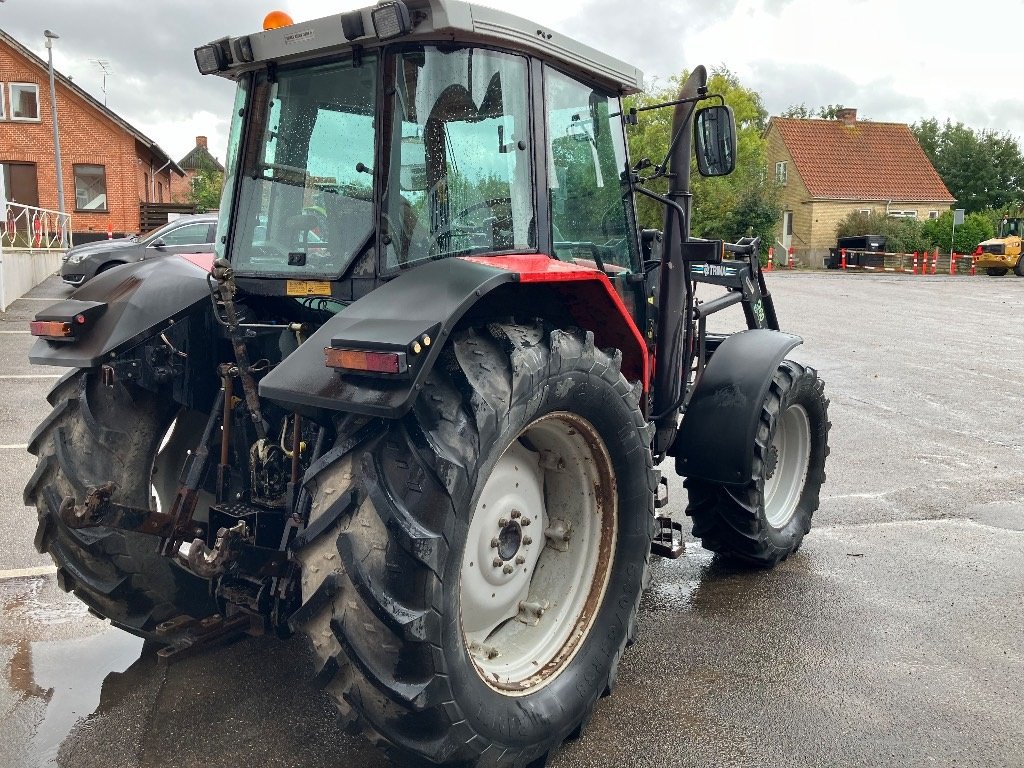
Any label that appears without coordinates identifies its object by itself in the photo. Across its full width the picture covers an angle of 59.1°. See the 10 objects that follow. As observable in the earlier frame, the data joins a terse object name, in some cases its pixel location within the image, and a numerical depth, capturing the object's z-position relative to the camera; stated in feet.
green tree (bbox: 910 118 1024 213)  205.98
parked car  52.70
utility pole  89.40
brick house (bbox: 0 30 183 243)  106.83
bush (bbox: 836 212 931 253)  133.08
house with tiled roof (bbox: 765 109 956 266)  152.87
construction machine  105.19
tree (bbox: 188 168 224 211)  133.18
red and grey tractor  7.68
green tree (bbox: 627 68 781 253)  137.59
